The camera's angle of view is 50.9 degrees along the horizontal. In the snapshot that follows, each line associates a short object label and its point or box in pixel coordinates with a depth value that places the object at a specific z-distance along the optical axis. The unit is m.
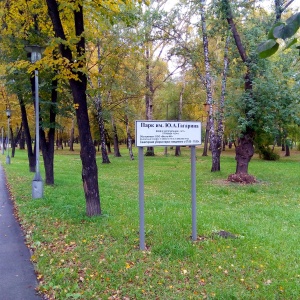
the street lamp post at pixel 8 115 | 23.62
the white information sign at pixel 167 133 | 4.82
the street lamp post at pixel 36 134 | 9.07
